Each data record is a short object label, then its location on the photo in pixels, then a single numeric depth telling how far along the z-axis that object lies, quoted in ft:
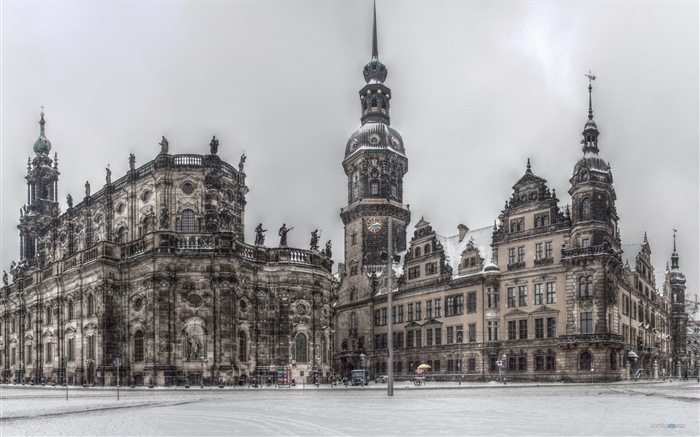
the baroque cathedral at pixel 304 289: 175.42
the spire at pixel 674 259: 318.24
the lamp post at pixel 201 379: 162.30
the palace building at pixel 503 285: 207.51
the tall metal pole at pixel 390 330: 108.06
